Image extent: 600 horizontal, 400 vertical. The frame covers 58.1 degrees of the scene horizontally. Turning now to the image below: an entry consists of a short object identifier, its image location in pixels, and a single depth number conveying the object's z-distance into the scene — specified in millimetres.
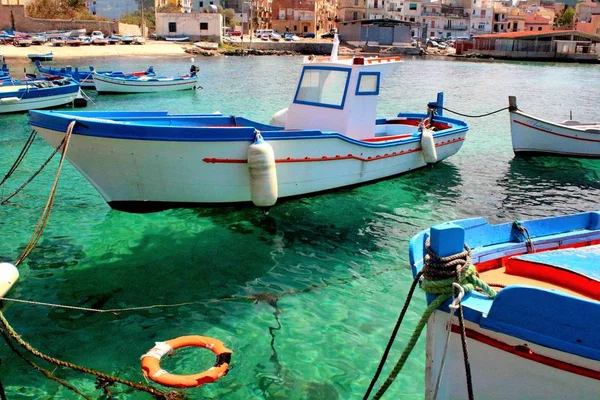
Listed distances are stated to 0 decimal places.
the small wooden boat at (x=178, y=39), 77500
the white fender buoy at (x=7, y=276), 4547
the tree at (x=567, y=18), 111188
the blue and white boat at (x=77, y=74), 29125
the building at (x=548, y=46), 73375
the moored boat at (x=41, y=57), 48312
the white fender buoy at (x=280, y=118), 12133
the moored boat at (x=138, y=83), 29188
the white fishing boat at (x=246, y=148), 8336
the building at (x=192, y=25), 79625
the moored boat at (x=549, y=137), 15383
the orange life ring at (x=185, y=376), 5305
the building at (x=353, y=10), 109125
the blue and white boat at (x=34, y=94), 21328
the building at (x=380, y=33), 90688
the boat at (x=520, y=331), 3568
